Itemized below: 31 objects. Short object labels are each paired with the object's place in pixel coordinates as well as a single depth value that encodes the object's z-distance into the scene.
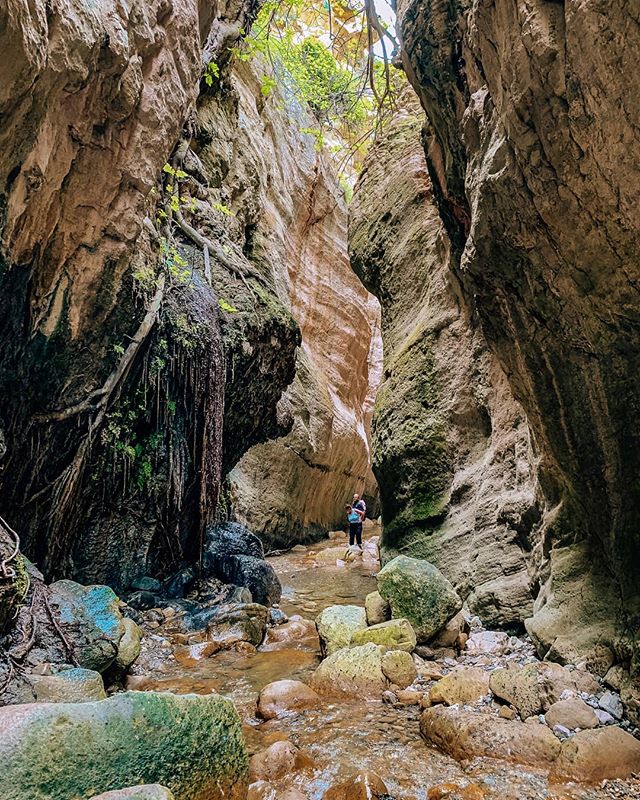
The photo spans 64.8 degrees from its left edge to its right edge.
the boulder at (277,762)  2.69
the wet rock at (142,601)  6.43
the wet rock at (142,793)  1.73
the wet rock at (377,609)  4.97
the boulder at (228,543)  8.09
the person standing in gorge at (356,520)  13.70
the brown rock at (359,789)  2.52
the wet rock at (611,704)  2.86
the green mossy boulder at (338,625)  4.75
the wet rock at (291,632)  5.67
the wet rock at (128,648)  4.16
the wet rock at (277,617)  6.37
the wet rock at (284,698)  3.56
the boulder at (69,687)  3.10
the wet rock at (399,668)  3.88
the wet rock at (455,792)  2.44
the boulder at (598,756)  2.45
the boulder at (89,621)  3.86
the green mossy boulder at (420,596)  4.64
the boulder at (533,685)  3.10
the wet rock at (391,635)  4.36
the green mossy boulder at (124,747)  1.88
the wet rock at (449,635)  4.62
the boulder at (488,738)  2.65
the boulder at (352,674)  3.85
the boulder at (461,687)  3.43
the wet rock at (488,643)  4.44
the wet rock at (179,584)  7.14
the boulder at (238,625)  5.49
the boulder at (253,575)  7.34
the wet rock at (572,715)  2.81
